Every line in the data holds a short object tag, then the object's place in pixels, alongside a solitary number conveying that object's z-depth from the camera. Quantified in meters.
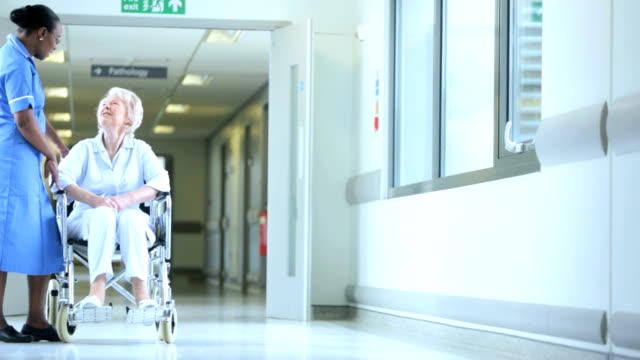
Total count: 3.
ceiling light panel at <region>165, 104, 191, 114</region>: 15.84
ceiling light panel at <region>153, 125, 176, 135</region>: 18.94
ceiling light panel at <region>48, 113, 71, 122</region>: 16.80
